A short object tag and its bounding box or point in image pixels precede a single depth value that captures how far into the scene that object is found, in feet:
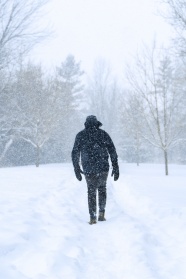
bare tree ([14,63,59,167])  71.94
